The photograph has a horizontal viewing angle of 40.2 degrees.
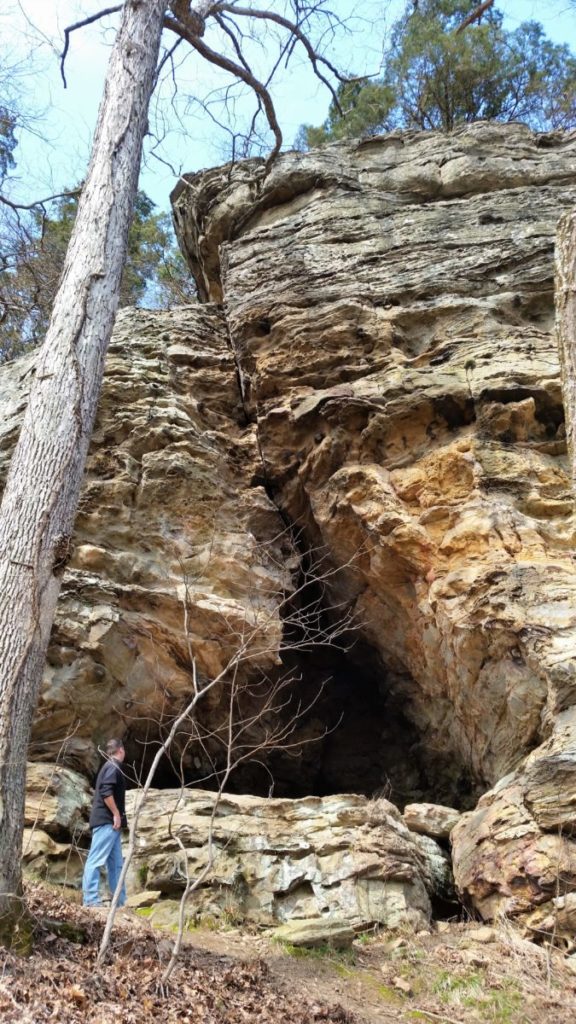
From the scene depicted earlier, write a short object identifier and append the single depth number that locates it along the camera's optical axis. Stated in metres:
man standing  6.37
